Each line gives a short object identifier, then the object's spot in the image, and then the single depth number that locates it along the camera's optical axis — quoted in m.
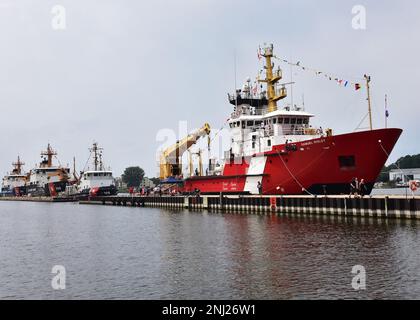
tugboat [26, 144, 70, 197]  117.50
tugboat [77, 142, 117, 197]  93.38
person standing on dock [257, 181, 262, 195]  46.41
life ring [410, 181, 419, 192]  32.00
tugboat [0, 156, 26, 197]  143.62
